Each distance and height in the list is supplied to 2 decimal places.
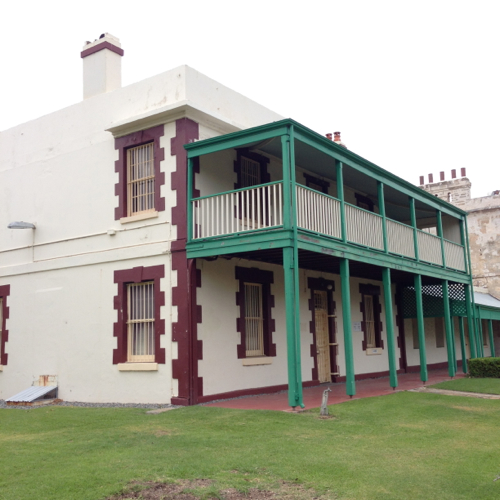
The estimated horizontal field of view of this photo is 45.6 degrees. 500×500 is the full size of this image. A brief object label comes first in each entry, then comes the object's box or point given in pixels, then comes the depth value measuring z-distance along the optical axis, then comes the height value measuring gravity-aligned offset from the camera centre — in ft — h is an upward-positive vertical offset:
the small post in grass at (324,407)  32.37 -2.99
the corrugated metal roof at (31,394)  44.21 -2.47
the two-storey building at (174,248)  39.88 +7.70
